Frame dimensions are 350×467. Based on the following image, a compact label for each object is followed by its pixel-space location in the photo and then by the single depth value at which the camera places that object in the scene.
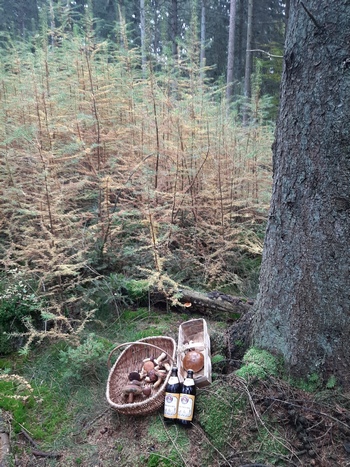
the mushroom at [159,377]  2.19
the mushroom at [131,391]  2.10
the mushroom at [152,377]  2.26
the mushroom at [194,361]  2.21
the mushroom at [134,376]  2.25
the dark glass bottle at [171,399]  1.91
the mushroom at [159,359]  2.41
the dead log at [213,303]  3.06
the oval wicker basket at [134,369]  1.97
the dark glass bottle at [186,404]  1.88
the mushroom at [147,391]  2.12
